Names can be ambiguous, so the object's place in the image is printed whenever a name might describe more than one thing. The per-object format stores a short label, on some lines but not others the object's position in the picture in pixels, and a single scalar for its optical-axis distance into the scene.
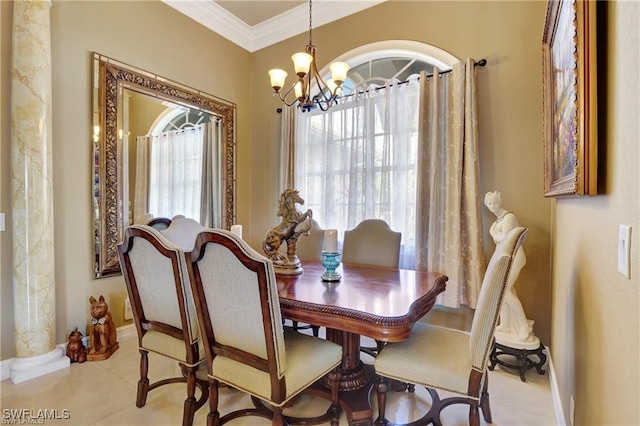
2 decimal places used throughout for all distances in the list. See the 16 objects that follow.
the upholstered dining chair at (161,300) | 1.57
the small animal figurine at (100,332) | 2.46
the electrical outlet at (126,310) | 2.85
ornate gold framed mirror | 2.65
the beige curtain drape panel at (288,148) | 3.56
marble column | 2.16
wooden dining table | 1.31
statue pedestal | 2.17
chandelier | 2.09
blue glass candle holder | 1.88
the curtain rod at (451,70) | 2.62
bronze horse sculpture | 2.05
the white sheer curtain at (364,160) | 2.95
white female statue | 2.22
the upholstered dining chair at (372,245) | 2.42
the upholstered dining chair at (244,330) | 1.24
